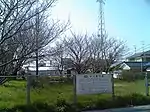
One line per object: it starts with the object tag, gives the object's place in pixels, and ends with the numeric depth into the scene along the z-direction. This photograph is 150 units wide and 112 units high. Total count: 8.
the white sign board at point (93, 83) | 6.37
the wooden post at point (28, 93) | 5.78
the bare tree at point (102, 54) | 20.85
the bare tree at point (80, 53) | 19.88
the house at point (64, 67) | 21.26
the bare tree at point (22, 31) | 5.79
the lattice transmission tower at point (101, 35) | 22.63
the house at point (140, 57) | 43.96
